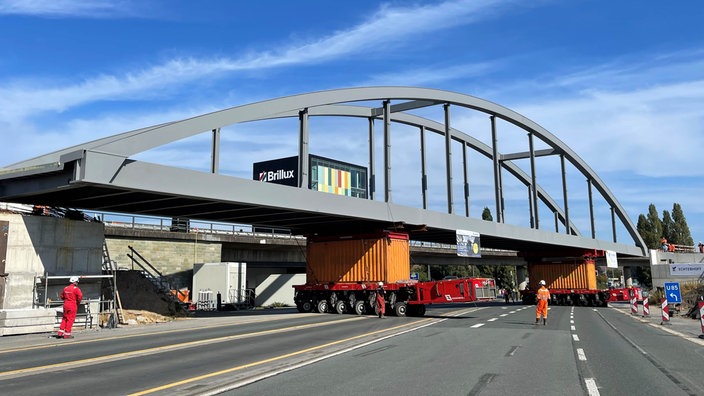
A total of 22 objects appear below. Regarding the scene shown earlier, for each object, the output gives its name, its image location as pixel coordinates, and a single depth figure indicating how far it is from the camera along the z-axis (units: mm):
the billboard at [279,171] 84312
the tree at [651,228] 96750
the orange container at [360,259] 30422
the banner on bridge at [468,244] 35700
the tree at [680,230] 98688
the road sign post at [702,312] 17562
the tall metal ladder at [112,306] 20234
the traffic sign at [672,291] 26359
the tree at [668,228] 99312
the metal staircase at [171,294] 27406
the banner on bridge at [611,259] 56634
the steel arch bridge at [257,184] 18516
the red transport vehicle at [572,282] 46750
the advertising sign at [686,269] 49012
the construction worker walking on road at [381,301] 27116
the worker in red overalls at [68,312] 16220
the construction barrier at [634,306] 33431
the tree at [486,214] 106875
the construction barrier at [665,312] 23828
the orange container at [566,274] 50781
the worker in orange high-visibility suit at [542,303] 20516
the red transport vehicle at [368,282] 26594
